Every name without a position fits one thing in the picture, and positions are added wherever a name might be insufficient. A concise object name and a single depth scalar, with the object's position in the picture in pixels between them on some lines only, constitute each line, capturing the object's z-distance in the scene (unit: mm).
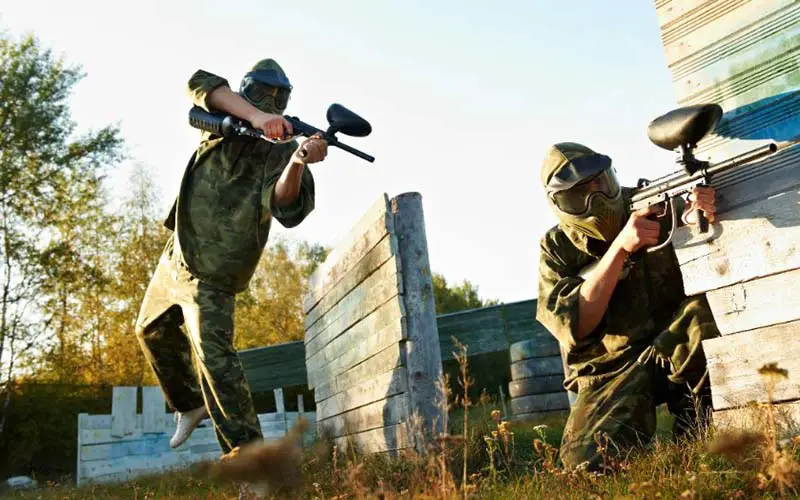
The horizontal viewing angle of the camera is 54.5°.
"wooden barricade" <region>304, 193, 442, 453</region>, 4906
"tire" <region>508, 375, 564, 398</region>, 10320
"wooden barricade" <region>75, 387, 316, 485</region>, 10312
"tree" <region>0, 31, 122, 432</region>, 16125
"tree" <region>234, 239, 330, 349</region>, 25688
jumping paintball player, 4281
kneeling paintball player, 3270
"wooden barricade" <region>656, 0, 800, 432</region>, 2797
